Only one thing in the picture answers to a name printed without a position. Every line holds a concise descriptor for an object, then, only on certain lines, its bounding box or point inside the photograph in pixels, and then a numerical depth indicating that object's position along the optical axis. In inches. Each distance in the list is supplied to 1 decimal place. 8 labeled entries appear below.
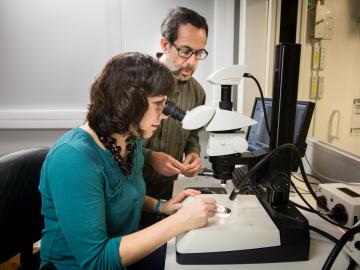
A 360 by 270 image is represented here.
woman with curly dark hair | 28.2
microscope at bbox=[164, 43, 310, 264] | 27.7
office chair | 36.8
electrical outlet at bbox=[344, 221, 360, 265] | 27.0
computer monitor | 44.7
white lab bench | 28.0
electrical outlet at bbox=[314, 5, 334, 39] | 74.3
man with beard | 48.2
